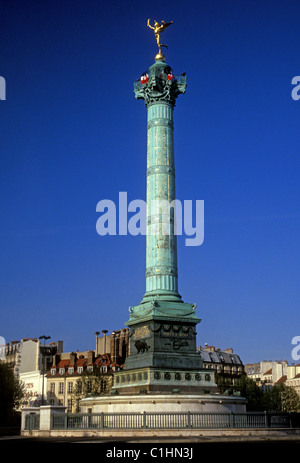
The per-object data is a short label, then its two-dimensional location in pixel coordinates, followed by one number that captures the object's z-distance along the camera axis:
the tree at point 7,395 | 62.97
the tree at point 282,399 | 82.00
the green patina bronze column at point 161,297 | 38.62
